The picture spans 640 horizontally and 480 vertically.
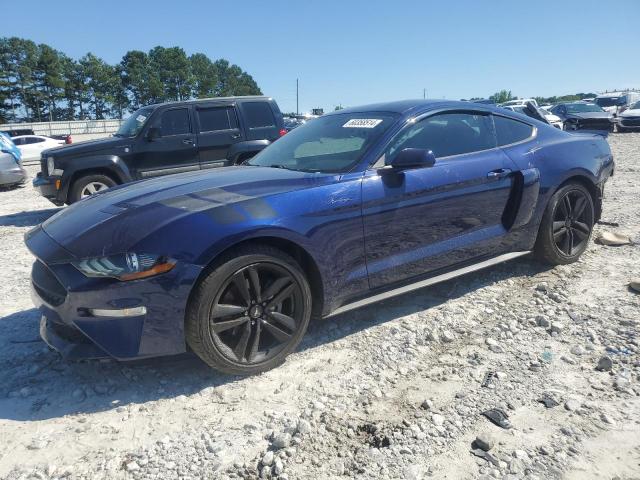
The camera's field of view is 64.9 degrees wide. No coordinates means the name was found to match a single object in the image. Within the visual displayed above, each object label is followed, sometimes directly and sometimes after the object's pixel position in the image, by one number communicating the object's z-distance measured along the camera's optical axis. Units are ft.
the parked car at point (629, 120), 74.38
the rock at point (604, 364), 9.57
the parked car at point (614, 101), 95.14
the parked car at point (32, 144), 68.49
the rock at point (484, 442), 7.46
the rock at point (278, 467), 7.12
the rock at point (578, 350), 10.21
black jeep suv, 25.90
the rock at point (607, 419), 8.00
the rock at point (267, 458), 7.33
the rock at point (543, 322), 11.51
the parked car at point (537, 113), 43.54
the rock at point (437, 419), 8.13
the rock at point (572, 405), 8.39
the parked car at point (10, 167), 35.53
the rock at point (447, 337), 11.05
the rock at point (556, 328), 11.20
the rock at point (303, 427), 8.00
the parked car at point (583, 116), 72.59
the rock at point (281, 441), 7.64
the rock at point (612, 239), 17.11
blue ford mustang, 8.62
